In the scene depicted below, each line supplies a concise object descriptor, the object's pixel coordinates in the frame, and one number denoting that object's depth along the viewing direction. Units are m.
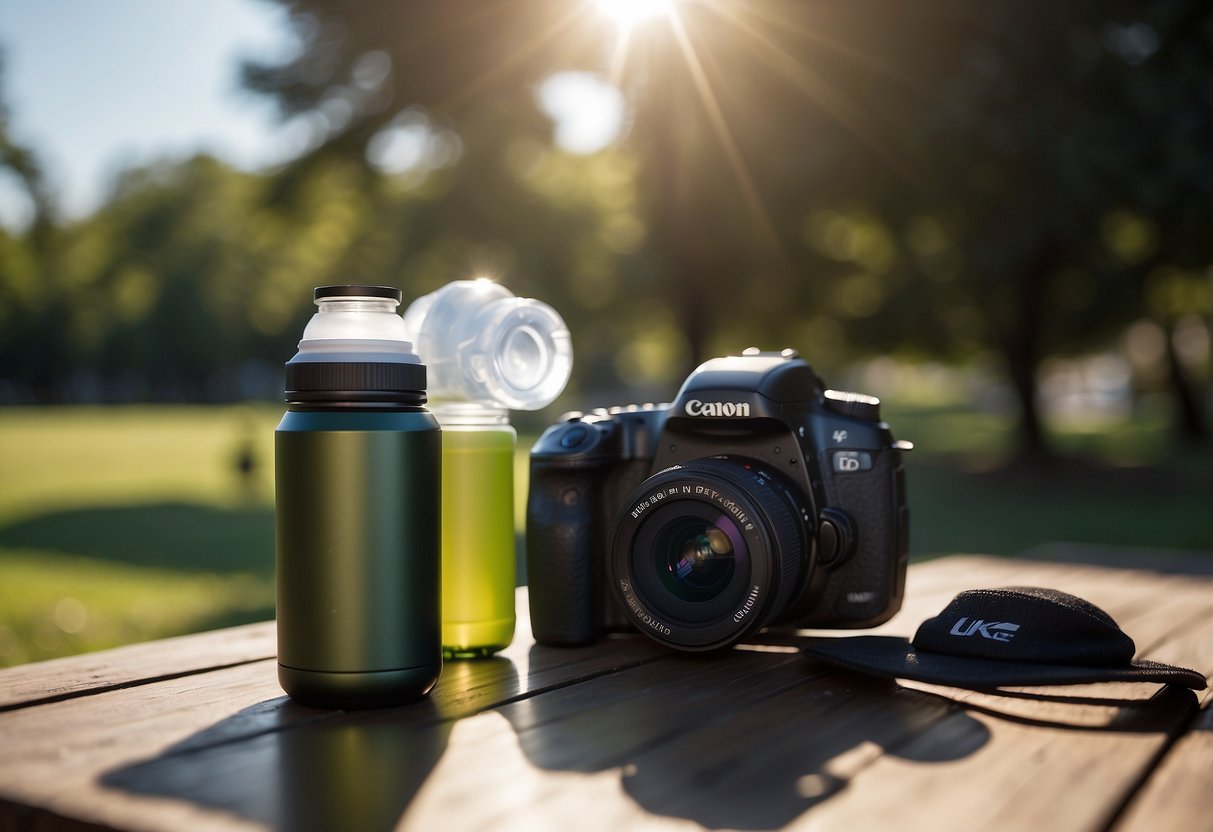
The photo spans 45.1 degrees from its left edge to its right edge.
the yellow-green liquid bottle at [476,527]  0.68
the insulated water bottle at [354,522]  0.58
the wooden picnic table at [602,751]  0.49
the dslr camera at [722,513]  0.67
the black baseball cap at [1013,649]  0.60
